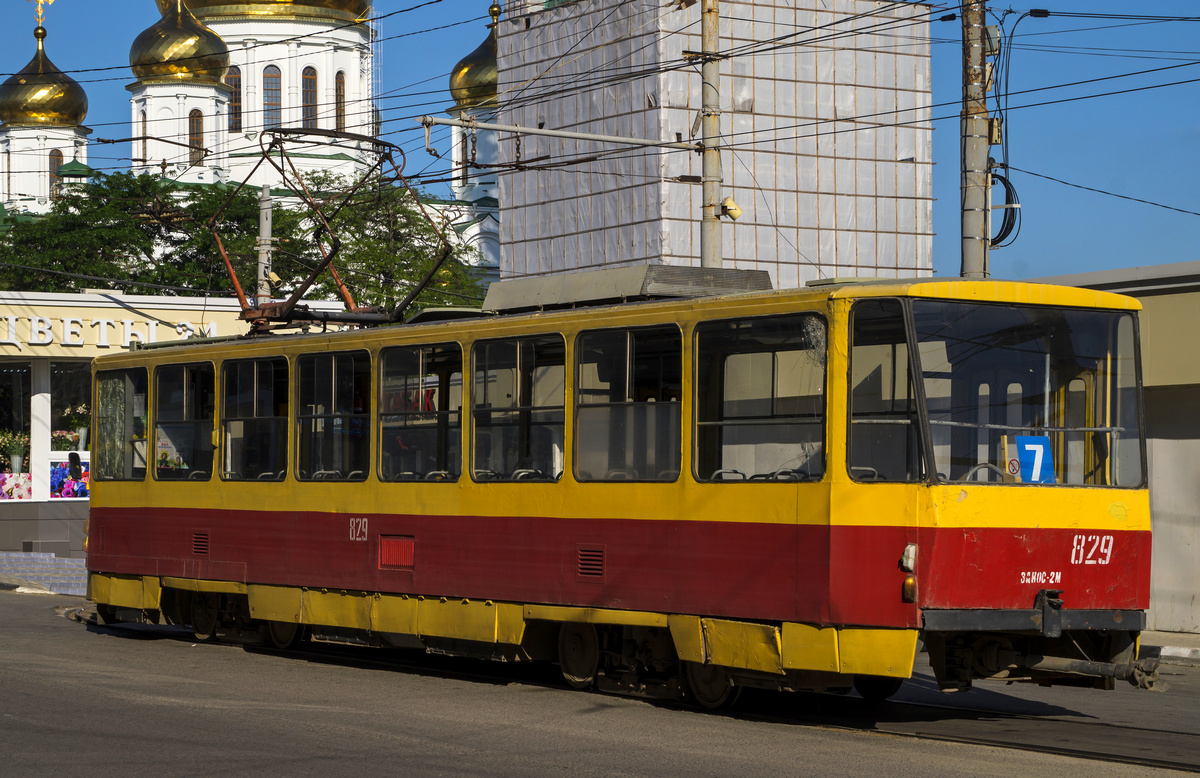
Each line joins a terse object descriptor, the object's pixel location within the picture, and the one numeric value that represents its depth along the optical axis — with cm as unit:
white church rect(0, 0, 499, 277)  7588
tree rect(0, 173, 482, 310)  5850
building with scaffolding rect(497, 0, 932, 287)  6056
